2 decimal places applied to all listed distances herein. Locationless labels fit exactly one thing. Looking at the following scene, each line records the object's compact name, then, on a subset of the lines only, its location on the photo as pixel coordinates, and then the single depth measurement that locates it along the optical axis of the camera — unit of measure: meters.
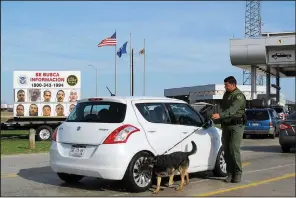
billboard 24.86
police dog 7.79
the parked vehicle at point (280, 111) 27.38
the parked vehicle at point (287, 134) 14.74
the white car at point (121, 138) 7.51
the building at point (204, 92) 69.96
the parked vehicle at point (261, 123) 23.20
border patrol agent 8.62
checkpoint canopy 36.16
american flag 31.28
